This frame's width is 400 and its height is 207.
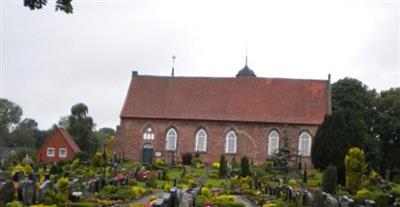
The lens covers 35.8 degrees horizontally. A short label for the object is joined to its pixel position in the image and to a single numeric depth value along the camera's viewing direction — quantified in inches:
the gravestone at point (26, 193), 713.6
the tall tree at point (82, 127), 2576.3
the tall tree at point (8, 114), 3528.5
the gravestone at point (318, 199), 815.7
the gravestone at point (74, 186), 864.0
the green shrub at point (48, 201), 725.3
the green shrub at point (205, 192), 982.3
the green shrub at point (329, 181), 1099.3
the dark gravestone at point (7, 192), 678.5
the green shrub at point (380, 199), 874.1
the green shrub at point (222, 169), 1530.5
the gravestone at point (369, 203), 769.1
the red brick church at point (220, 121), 1988.2
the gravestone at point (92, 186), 995.0
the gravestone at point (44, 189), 750.5
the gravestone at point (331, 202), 762.8
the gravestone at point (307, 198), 856.4
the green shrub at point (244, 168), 1491.1
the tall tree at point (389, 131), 2108.8
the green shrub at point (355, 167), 1189.1
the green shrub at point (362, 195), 915.8
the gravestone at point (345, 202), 761.1
